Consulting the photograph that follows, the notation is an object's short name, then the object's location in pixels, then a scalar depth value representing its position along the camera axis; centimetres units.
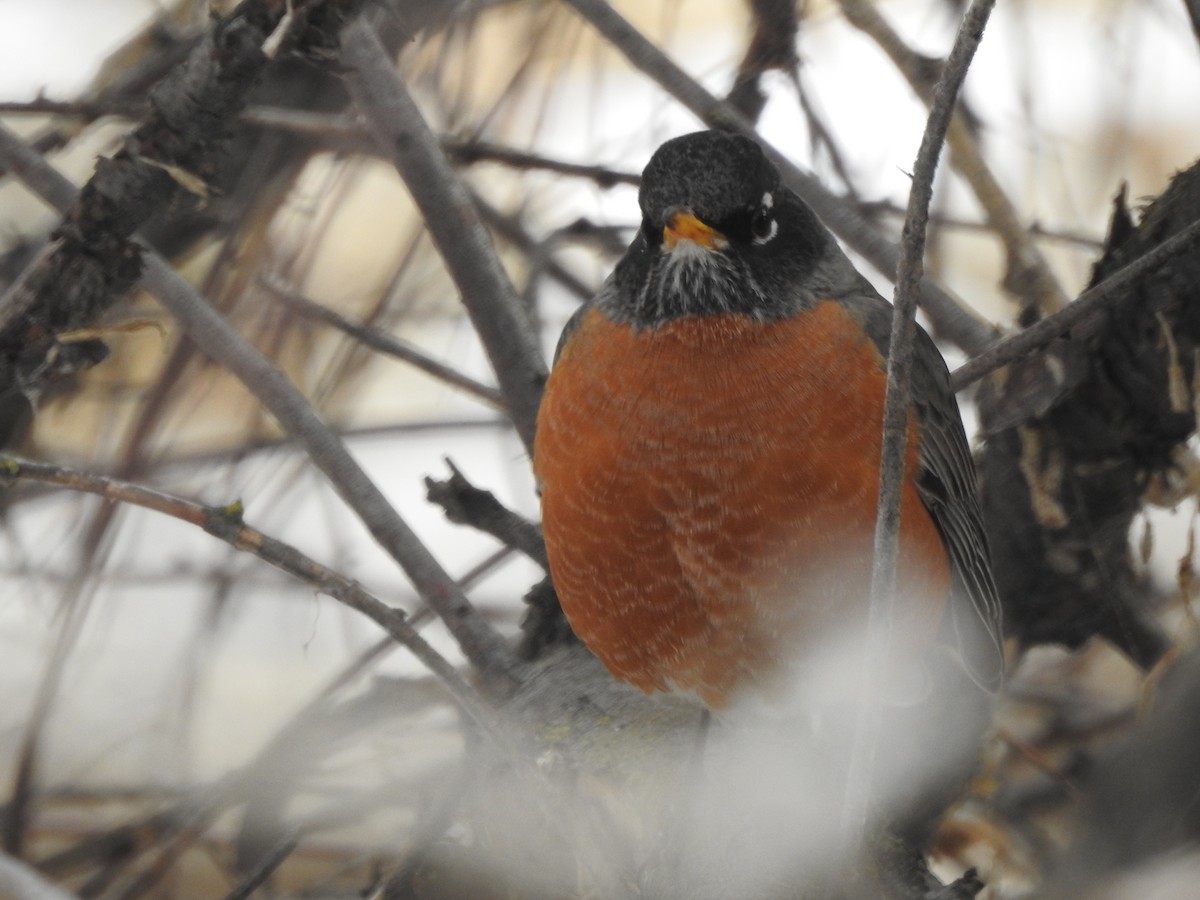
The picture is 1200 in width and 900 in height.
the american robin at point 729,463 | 439
